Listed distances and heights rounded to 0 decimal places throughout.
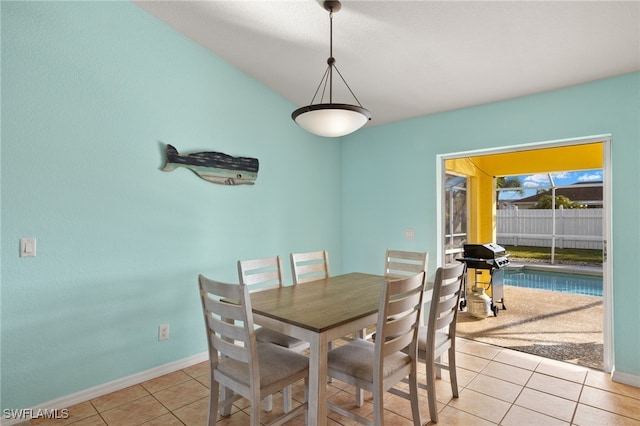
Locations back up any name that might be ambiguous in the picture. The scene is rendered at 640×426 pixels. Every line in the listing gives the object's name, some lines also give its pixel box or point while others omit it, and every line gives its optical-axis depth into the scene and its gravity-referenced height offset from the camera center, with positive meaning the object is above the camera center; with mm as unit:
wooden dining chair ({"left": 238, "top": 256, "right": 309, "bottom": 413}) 2177 -801
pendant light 1928 +610
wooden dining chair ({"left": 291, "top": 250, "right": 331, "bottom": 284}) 2725 -400
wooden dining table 1576 -507
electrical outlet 2709 -932
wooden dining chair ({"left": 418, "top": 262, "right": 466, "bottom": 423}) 1967 -639
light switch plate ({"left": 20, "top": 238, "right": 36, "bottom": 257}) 2082 -198
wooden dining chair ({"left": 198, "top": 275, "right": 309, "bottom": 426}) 1570 -780
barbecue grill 4188 -549
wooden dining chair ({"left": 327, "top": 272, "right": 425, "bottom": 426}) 1657 -773
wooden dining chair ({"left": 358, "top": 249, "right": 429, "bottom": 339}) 2777 -374
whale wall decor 2760 +468
